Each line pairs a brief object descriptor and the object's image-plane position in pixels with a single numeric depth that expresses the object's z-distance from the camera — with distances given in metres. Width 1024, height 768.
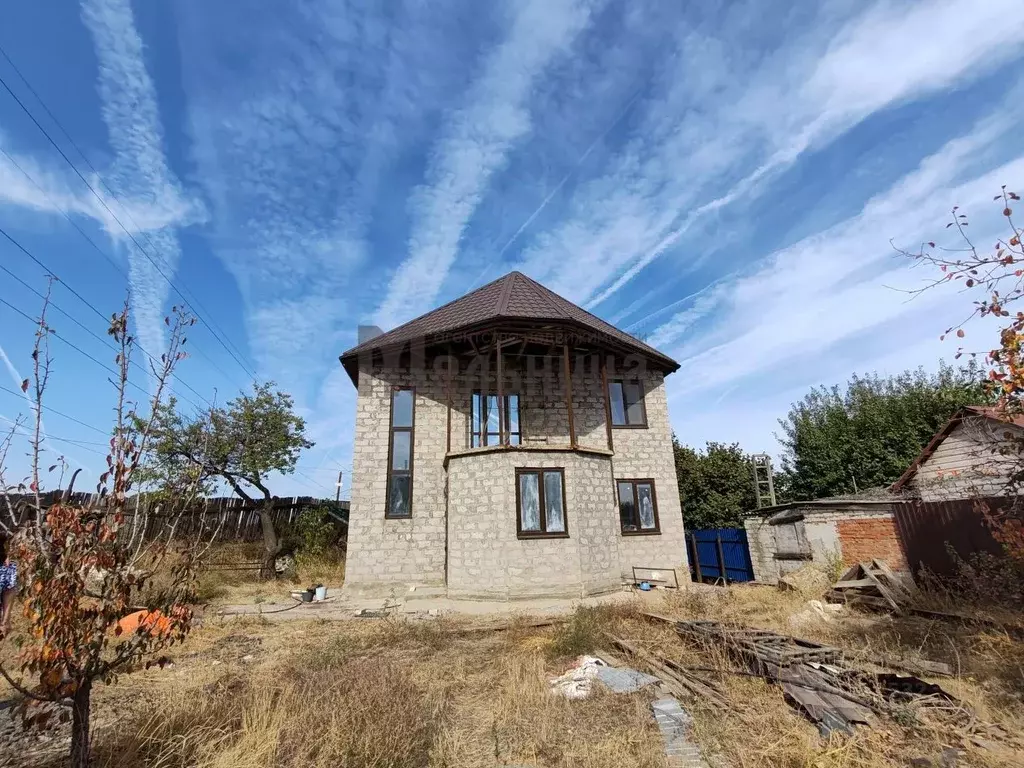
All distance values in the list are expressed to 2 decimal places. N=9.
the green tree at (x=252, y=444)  14.60
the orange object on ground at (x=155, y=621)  3.06
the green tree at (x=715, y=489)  18.06
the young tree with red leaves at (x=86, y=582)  2.65
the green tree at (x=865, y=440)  20.97
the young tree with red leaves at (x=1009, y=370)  3.51
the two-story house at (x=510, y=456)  11.06
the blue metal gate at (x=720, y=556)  14.34
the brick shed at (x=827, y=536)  10.70
